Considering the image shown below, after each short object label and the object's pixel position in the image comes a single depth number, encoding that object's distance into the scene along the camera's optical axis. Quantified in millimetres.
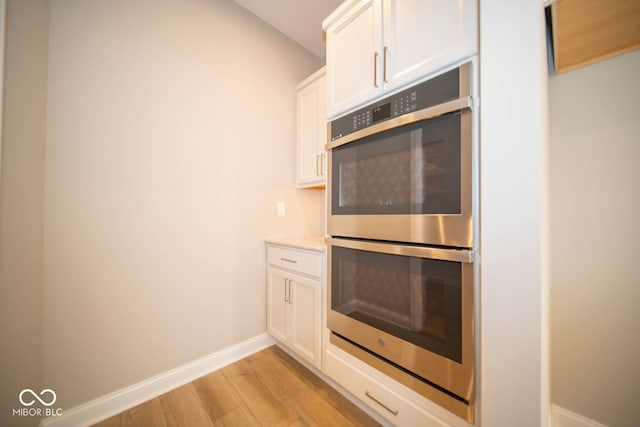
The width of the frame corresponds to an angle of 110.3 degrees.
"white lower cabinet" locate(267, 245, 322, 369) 1416
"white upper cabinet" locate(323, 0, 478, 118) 850
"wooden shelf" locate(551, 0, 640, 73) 808
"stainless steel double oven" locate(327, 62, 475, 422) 801
